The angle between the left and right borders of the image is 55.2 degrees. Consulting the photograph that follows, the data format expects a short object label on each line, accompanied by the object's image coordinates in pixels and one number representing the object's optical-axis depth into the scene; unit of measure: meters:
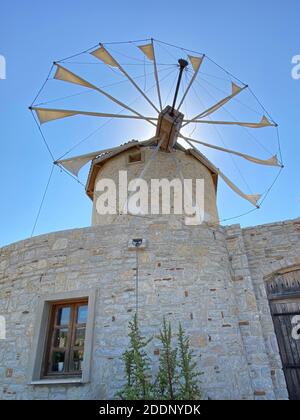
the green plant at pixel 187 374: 3.95
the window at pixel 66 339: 4.90
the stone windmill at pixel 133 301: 4.57
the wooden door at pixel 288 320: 4.76
